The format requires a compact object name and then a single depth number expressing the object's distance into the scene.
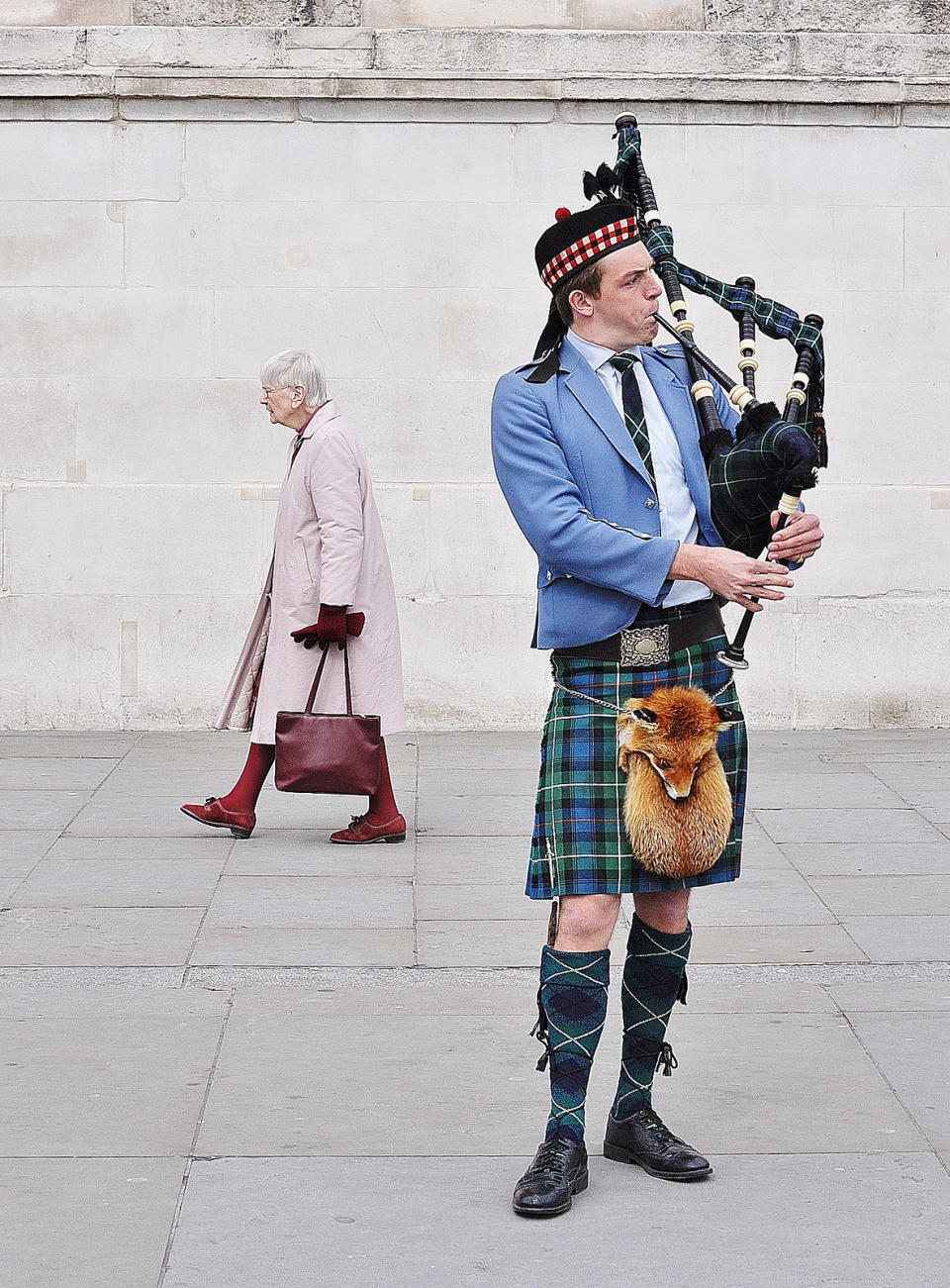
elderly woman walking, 6.41
